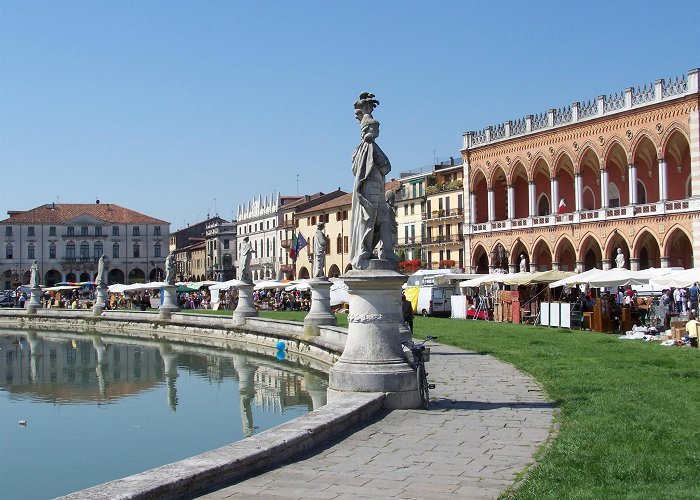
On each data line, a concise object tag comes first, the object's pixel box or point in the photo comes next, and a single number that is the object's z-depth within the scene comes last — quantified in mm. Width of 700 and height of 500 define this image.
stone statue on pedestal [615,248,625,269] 35881
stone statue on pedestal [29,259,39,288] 48700
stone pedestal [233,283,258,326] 30297
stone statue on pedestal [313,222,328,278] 25328
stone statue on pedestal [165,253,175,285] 37969
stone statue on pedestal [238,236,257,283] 30828
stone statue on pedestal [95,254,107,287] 45438
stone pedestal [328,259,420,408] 10508
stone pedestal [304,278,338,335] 23875
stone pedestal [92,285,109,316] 42734
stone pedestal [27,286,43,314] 46366
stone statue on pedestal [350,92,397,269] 11047
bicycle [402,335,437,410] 10656
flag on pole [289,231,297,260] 62581
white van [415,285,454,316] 43312
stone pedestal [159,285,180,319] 36656
